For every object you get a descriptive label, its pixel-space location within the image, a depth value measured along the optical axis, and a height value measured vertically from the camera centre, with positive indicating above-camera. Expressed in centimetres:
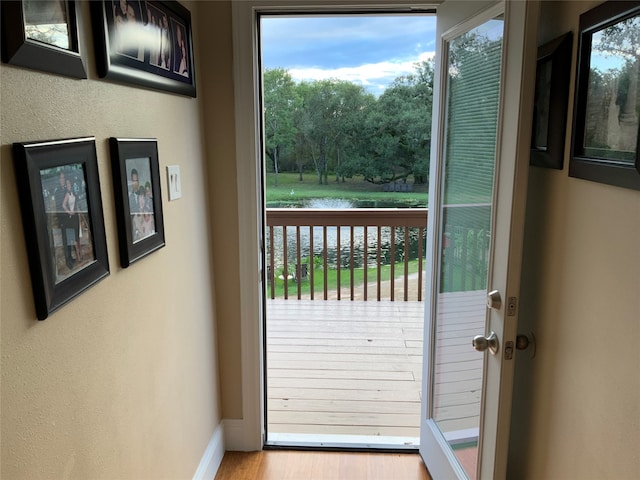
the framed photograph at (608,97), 96 +10
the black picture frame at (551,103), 122 +11
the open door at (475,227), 130 -28
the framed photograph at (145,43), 109 +28
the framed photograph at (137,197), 118 -14
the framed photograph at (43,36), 77 +20
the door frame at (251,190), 189 -19
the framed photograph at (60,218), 82 -14
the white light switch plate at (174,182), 157 -12
